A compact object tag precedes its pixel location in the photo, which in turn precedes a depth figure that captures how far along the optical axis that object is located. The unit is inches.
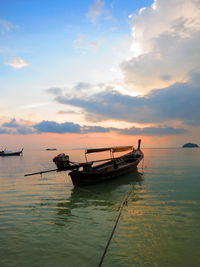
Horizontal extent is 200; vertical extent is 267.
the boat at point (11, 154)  3542.3
